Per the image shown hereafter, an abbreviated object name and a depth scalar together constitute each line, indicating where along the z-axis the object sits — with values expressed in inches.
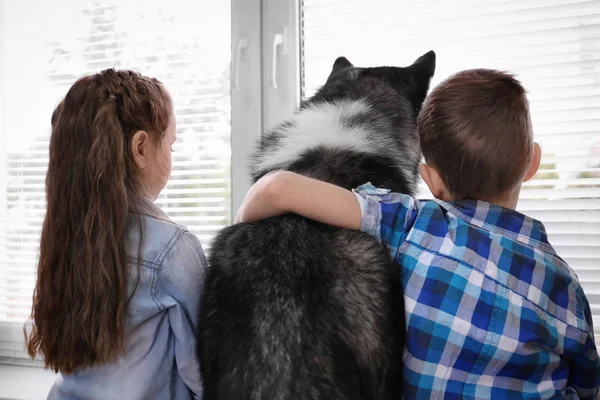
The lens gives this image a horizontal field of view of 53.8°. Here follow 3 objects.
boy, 38.3
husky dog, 35.8
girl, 45.3
